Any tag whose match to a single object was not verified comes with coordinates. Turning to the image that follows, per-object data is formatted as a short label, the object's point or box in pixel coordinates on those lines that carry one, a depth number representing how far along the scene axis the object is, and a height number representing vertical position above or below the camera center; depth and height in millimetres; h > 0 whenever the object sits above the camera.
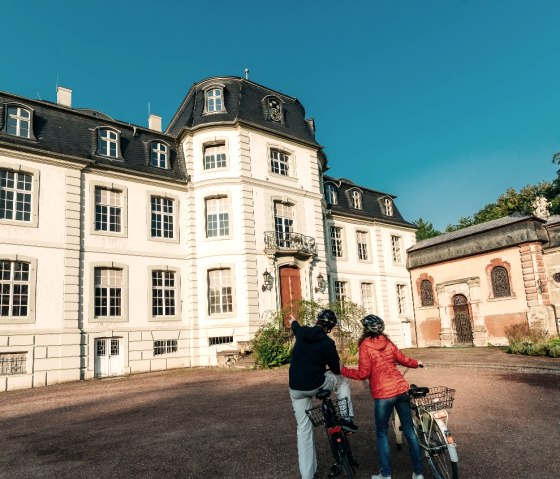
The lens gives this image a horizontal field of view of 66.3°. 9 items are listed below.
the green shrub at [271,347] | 16078 -972
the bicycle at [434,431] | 4438 -1255
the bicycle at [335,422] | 4524 -1109
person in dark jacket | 4590 -645
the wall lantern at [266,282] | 19438 +1770
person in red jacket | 4434 -724
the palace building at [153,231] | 16031 +4205
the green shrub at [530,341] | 16281 -1577
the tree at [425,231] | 57634 +10662
